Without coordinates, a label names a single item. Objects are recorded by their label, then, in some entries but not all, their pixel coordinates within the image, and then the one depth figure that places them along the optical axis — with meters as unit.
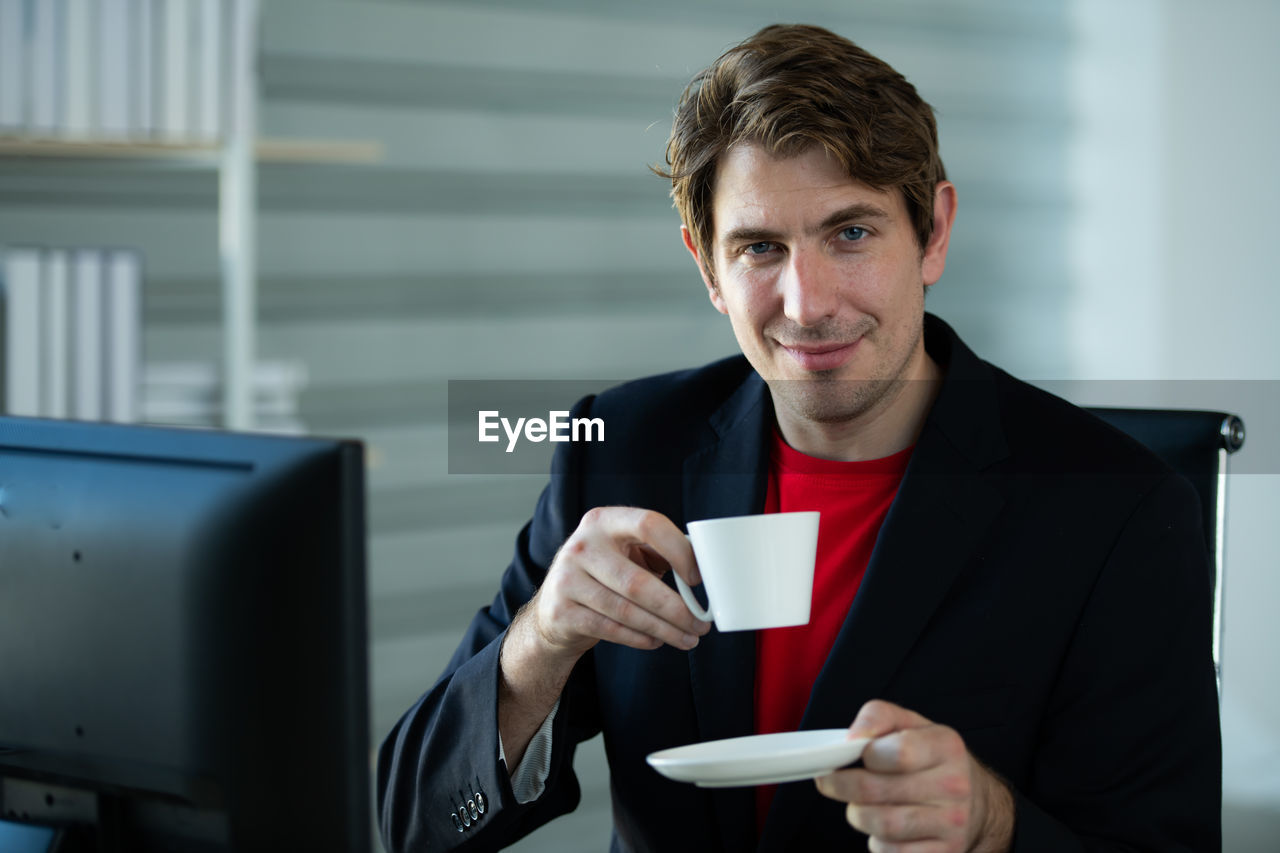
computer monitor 1.57
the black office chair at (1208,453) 1.93
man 1.82
